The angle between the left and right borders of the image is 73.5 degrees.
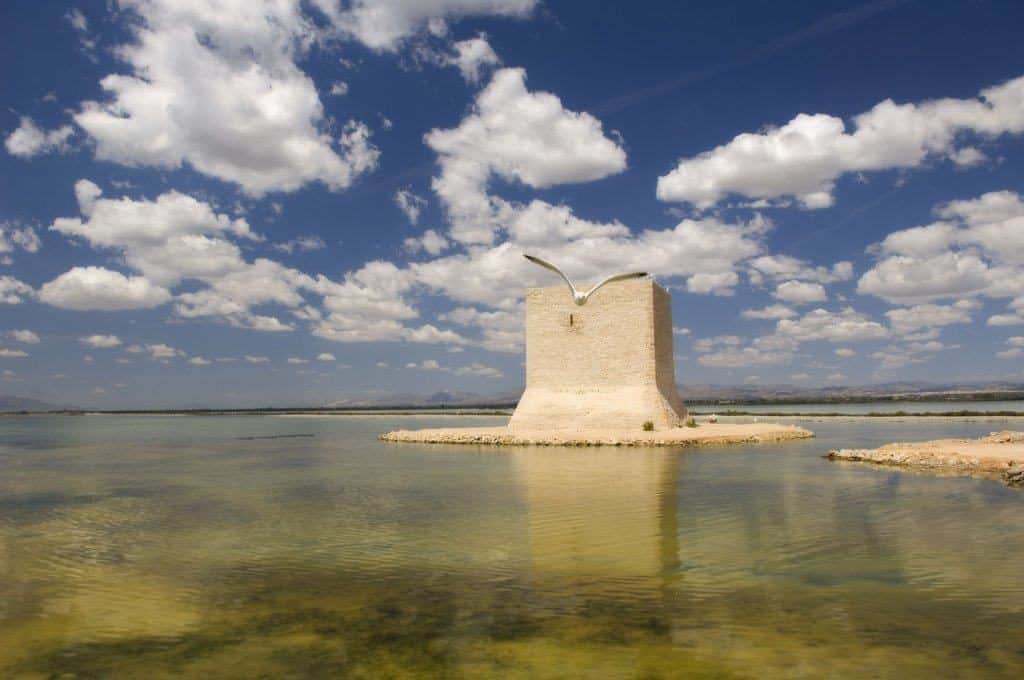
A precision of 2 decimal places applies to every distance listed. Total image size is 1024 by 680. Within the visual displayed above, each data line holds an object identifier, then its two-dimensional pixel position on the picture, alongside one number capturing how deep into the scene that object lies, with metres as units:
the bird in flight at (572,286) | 28.56
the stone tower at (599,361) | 28.23
